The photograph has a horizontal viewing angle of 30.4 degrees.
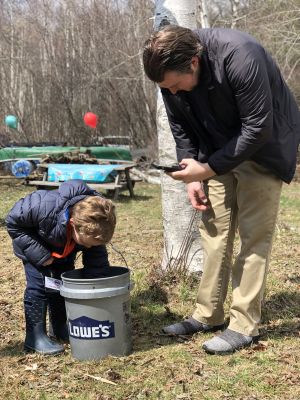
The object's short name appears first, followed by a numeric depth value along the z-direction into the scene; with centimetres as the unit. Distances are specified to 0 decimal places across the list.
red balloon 1680
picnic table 1053
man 272
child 306
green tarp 1394
